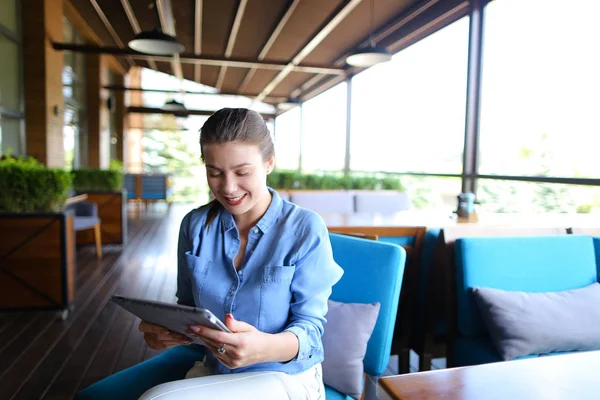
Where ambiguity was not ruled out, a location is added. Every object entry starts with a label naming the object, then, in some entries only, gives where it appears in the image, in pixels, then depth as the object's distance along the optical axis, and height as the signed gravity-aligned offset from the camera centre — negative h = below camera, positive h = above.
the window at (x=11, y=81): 6.04 +1.26
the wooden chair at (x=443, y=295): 2.06 -0.59
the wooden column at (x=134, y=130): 14.09 +1.43
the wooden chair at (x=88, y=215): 4.91 -0.54
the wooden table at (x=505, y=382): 0.89 -0.43
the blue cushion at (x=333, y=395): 1.46 -0.73
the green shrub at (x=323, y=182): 5.87 -0.07
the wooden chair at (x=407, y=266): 2.40 -0.47
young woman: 1.17 -0.27
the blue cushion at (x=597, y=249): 2.08 -0.32
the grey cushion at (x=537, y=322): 1.75 -0.57
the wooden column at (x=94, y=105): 9.84 +1.47
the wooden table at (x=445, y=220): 2.48 -0.26
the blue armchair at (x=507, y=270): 1.93 -0.40
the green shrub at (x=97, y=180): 6.19 -0.13
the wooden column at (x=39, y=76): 6.61 +1.44
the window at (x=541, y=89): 4.13 +0.97
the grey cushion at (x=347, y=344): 1.50 -0.59
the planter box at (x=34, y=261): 3.40 -0.72
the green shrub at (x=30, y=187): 3.31 -0.14
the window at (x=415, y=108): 5.98 +1.17
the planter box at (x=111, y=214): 5.98 -0.59
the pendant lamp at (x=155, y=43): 4.38 +1.30
